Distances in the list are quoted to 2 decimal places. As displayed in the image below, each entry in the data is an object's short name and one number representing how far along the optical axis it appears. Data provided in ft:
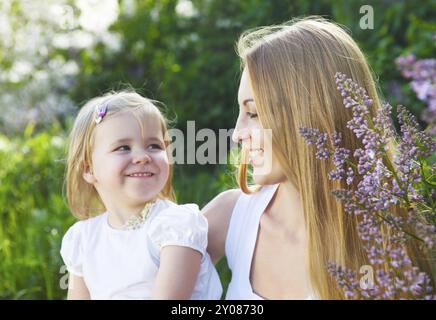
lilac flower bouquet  4.27
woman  4.85
